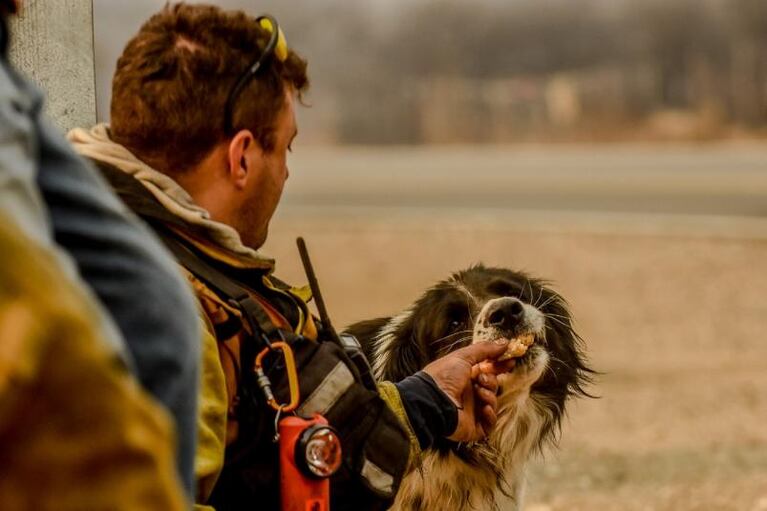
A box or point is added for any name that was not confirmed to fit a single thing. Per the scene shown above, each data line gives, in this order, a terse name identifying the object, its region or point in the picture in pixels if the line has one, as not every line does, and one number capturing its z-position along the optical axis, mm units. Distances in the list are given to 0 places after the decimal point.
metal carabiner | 5059
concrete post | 7105
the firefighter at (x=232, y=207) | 5070
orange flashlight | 4996
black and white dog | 7586
